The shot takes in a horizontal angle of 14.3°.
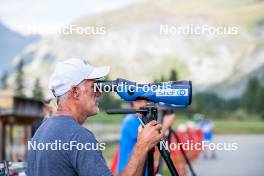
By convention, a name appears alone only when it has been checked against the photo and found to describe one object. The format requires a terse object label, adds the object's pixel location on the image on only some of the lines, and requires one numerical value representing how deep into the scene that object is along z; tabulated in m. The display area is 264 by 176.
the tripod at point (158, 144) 4.93
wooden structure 22.79
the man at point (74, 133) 4.53
